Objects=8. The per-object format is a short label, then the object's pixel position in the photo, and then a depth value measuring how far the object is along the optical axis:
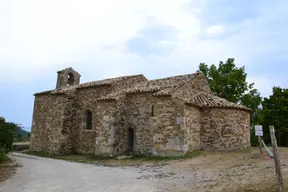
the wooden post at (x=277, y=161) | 5.74
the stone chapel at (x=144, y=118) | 14.59
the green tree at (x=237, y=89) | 27.09
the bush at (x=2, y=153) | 14.29
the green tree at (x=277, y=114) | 24.36
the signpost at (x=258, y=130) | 10.07
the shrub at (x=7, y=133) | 15.85
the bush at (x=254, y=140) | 24.91
